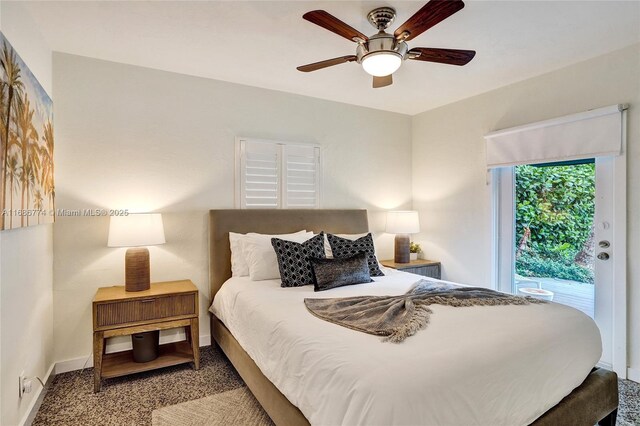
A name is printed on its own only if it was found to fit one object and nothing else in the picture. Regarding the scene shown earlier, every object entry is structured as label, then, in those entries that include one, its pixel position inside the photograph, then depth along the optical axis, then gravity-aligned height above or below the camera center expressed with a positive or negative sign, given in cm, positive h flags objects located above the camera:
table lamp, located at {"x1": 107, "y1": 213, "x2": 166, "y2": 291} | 269 -22
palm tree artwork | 171 +39
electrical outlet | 196 -99
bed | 129 -82
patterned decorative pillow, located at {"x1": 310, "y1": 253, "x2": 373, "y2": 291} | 270 -49
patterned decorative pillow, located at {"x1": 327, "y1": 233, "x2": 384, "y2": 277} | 318 -36
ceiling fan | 185 +102
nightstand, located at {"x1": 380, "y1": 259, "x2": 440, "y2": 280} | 402 -67
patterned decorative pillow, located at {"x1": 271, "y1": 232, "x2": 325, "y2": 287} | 280 -41
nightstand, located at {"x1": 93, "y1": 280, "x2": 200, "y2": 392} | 254 -84
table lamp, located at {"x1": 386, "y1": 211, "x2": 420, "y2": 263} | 413 -21
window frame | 350 +45
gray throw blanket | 175 -58
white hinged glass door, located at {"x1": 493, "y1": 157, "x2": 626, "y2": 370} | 286 -24
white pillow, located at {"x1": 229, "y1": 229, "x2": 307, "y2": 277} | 314 -41
